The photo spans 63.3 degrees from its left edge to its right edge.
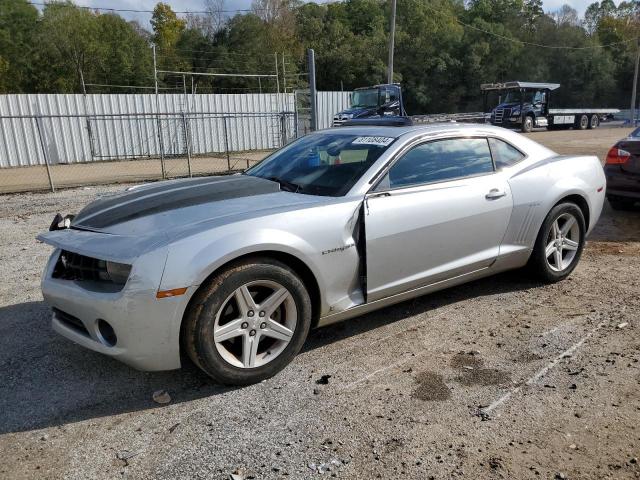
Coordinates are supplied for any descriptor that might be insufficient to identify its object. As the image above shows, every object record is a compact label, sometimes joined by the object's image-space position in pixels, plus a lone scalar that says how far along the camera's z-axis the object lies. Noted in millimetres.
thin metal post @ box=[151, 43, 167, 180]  12672
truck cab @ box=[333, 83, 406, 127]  22953
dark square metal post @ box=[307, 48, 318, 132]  11141
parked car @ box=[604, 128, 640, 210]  7152
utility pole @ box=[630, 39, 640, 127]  40338
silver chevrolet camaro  2852
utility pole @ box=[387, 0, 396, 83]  25359
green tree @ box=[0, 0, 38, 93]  37750
